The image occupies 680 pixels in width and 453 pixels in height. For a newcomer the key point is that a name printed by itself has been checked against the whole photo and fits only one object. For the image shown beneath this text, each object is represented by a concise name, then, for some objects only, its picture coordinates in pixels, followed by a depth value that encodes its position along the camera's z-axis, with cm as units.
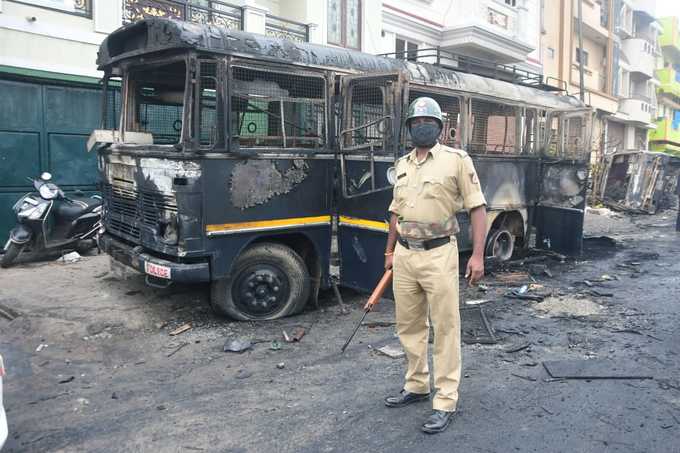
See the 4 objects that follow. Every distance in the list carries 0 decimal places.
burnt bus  499
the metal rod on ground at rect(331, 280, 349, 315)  603
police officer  344
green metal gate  852
